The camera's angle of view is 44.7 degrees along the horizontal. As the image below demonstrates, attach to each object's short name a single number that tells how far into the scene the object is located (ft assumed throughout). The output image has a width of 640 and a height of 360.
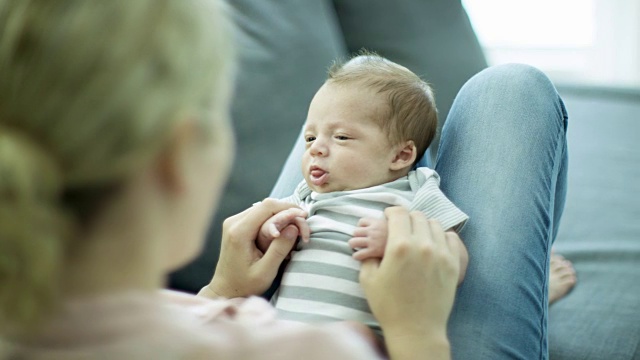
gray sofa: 5.14
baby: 3.35
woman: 1.66
